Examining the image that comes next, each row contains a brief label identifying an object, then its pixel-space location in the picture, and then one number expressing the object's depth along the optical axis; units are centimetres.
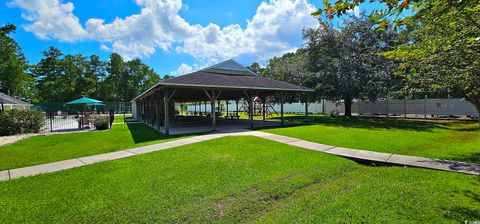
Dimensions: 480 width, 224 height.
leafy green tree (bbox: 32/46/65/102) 4469
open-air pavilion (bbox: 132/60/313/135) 1173
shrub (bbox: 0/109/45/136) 1238
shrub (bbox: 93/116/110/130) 1479
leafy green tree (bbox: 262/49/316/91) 2055
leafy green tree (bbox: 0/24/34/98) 3412
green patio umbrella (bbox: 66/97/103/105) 1708
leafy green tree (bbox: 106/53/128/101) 5253
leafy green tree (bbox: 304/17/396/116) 1778
